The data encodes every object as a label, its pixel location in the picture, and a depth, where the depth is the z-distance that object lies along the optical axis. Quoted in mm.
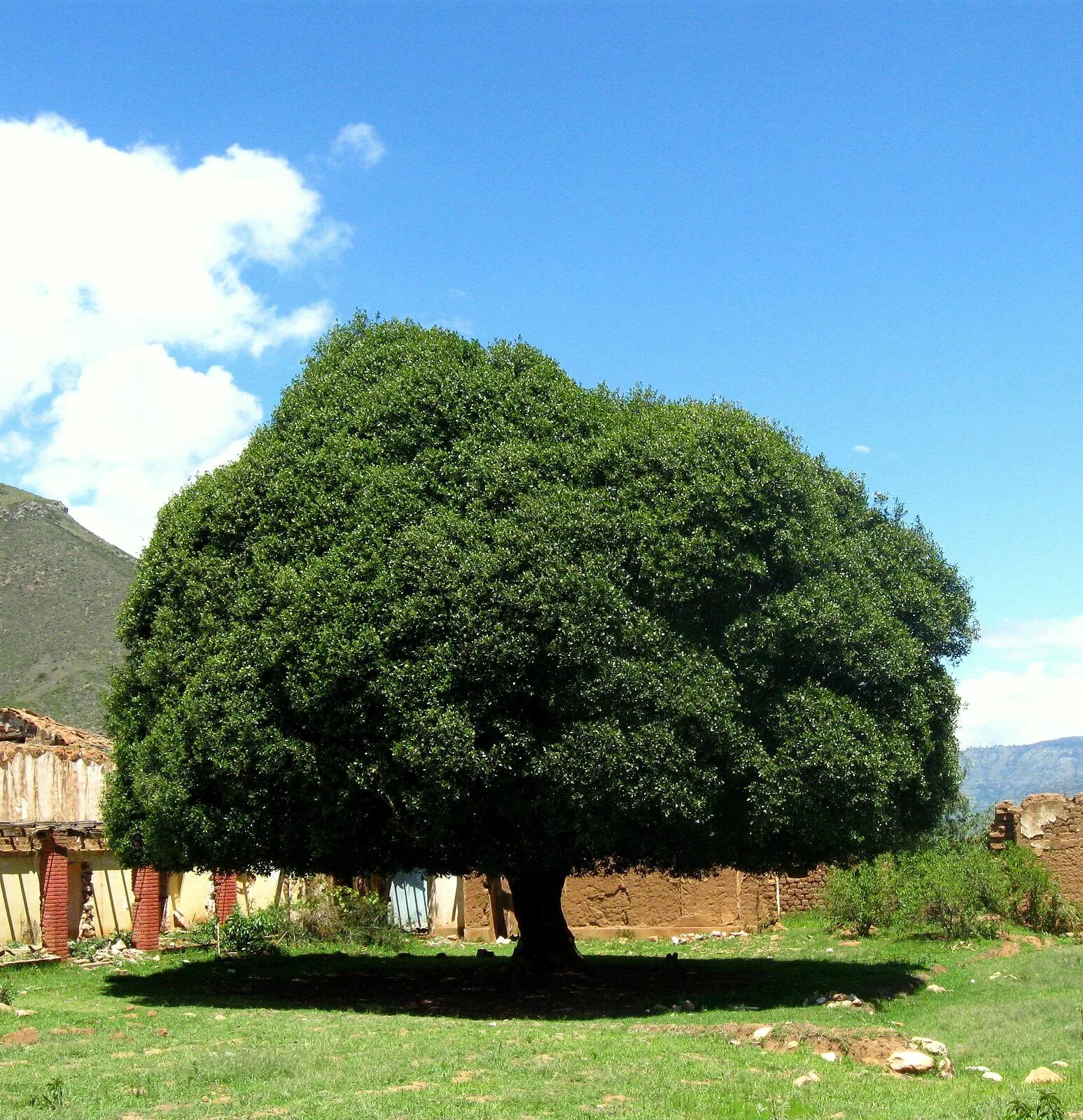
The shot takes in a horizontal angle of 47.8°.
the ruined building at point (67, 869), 22016
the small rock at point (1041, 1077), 10672
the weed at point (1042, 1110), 8547
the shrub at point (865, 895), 25281
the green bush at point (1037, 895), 25516
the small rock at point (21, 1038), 13281
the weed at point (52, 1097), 10000
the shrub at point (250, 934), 25016
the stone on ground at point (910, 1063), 11516
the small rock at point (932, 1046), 12117
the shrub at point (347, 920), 27203
